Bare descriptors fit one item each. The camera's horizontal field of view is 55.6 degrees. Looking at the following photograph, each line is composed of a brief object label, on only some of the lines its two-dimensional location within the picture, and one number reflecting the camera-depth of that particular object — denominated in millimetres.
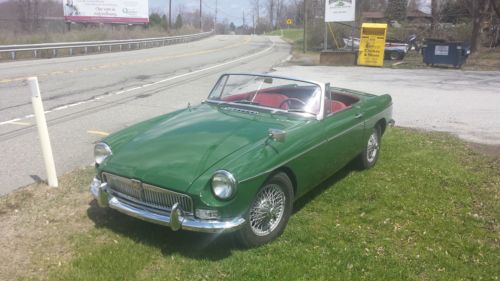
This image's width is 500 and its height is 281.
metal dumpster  21672
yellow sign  22766
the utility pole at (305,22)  33403
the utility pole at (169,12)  65750
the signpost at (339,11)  23984
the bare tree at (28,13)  51869
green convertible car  3633
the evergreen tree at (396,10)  52469
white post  4855
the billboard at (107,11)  43938
